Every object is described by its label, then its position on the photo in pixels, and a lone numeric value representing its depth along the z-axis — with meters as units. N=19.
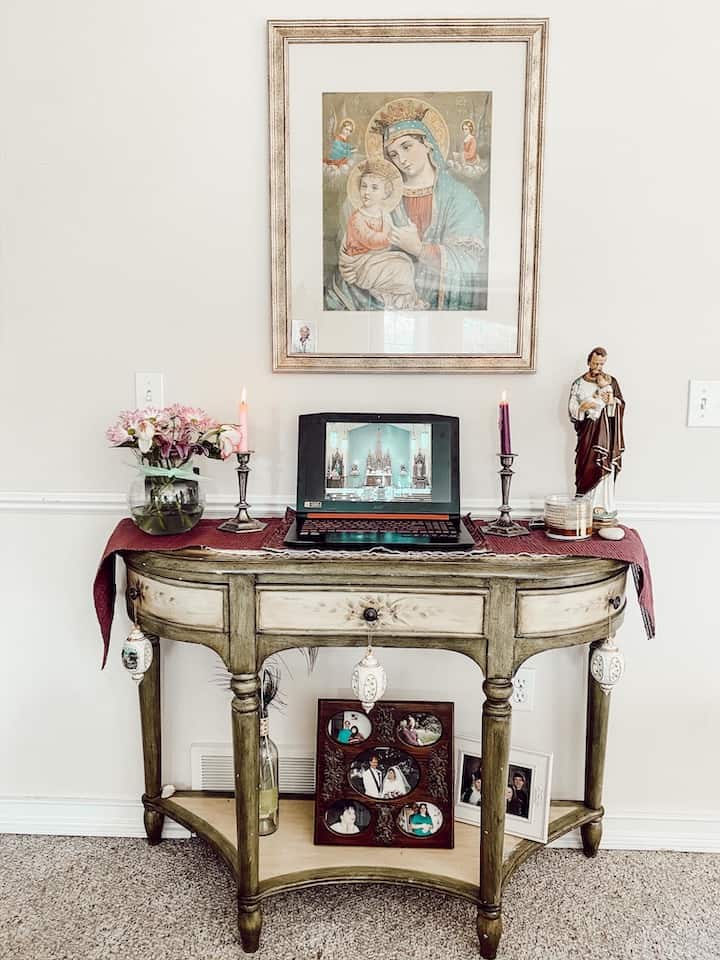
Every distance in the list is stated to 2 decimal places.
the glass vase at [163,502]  1.64
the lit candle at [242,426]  1.69
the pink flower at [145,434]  1.60
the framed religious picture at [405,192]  1.75
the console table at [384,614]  1.51
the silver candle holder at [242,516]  1.71
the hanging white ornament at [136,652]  1.67
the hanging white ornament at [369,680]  1.51
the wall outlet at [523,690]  1.94
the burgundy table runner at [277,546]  1.56
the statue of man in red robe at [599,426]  1.74
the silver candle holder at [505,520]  1.71
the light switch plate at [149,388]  1.89
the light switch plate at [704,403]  1.84
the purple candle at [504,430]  1.71
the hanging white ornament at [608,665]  1.68
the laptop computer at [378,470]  1.71
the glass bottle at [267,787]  1.82
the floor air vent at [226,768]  1.98
